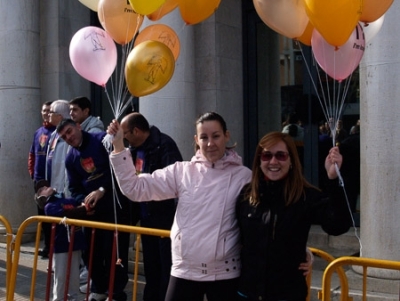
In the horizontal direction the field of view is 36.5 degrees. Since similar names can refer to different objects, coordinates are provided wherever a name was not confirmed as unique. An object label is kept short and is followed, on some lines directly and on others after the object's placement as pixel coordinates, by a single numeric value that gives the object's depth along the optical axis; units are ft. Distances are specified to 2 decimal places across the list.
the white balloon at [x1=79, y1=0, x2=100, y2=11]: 17.04
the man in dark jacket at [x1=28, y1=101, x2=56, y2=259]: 23.66
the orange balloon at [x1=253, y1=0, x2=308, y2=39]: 13.79
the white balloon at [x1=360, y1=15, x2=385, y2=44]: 15.32
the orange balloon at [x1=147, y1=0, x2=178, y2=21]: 15.61
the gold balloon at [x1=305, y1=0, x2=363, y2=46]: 12.36
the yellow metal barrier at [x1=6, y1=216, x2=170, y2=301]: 16.28
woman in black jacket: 10.89
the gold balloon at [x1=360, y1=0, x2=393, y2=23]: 13.50
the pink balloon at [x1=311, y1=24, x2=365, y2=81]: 14.14
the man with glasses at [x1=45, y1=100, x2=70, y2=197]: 19.86
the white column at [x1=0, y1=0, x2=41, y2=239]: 30.30
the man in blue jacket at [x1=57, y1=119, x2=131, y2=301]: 18.39
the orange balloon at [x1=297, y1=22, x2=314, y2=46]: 14.99
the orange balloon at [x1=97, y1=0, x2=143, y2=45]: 15.72
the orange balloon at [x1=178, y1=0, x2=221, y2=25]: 15.02
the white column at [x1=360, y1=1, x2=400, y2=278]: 18.89
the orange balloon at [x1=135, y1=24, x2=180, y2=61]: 16.63
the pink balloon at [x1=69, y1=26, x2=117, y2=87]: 16.39
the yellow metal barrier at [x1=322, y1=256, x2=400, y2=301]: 11.57
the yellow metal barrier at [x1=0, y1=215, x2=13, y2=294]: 17.63
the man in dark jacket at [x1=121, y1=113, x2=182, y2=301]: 17.42
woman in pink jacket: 11.66
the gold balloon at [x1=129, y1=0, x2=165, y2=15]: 13.89
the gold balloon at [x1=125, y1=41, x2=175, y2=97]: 14.30
